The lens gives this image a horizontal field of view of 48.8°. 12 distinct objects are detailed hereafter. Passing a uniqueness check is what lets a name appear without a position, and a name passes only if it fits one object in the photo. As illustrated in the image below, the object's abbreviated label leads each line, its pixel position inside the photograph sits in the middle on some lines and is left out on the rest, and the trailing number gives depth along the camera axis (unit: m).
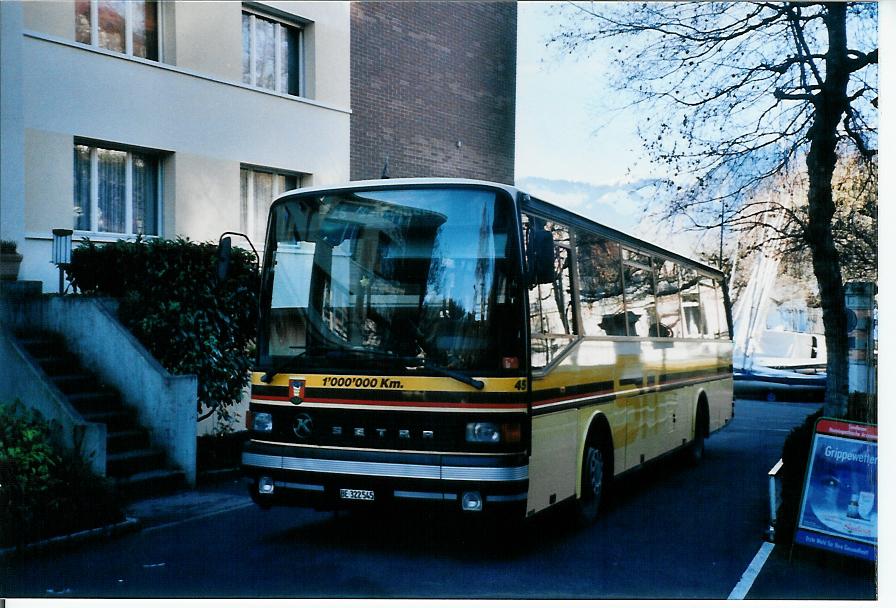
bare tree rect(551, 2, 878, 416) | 10.27
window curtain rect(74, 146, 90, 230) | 12.62
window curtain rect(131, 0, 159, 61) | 13.52
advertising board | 7.60
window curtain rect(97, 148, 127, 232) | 12.96
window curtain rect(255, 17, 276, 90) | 15.66
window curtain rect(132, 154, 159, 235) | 13.45
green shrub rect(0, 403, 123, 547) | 7.99
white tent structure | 12.52
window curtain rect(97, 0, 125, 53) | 13.05
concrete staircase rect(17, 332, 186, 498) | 10.16
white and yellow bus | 7.30
